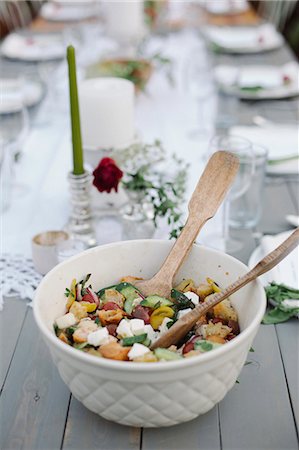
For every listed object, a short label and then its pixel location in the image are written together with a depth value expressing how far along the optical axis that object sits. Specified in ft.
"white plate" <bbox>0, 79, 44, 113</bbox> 6.10
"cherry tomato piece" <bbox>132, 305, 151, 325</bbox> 3.44
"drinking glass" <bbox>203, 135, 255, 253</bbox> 4.52
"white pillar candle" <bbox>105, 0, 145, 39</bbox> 7.51
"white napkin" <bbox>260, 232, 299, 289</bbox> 4.05
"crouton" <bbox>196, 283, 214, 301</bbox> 3.58
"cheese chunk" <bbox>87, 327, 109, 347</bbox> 3.25
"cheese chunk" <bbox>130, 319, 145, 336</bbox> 3.32
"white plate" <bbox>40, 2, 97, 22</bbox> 9.47
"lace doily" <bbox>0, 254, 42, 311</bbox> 4.12
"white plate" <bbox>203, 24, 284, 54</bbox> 7.96
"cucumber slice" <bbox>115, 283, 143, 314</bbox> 3.51
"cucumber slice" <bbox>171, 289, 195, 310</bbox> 3.51
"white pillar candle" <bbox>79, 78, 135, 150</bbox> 4.79
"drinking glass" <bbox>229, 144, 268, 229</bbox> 4.71
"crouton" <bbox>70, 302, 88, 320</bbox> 3.45
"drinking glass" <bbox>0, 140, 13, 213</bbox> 4.82
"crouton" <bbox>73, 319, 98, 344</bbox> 3.28
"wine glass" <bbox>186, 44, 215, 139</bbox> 6.11
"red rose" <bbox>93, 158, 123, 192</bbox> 4.29
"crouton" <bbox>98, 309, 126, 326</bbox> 3.41
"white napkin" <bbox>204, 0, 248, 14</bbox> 9.78
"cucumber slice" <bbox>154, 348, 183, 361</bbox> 3.16
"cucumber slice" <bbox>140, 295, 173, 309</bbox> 3.50
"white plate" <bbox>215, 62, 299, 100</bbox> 6.49
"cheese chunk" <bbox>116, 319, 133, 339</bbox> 3.31
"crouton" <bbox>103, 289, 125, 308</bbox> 3.55
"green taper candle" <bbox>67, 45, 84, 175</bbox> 4.17
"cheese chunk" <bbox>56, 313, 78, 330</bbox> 3.40
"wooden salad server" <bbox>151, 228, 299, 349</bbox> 3.25
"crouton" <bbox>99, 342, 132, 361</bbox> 3.18
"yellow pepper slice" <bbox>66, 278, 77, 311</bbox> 3.51
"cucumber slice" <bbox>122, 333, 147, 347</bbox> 3.26
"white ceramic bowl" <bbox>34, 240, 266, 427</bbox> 3.01
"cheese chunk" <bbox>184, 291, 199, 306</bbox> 3.52
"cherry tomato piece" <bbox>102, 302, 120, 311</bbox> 3.48
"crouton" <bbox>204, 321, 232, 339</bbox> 3.34
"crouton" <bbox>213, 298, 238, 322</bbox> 3.46
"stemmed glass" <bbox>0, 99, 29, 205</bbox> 4.92
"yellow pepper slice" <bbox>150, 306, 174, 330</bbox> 3.43
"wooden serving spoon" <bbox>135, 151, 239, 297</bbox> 3.63
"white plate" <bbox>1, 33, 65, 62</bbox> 7.57
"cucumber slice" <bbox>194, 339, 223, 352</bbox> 3.19
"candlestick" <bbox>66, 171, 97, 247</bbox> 4.42
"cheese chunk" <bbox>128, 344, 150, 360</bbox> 3.17
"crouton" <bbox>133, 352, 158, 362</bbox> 3.14
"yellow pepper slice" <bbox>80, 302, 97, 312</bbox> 3.49
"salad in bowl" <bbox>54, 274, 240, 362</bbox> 3.20
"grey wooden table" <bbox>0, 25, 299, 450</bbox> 3.26
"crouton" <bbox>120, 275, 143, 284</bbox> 3.69
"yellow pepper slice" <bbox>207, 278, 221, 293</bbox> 3.56
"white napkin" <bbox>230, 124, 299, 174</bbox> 5.29
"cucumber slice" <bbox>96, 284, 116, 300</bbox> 3.60
